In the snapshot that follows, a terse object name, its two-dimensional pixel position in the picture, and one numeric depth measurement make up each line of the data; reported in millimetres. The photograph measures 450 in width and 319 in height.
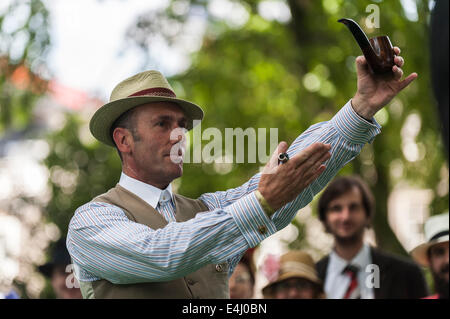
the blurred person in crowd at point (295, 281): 4293
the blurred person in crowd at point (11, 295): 3891
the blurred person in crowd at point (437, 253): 4059
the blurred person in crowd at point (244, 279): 4336
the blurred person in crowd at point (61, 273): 4492
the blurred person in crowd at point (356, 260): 4266
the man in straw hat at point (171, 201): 2213
